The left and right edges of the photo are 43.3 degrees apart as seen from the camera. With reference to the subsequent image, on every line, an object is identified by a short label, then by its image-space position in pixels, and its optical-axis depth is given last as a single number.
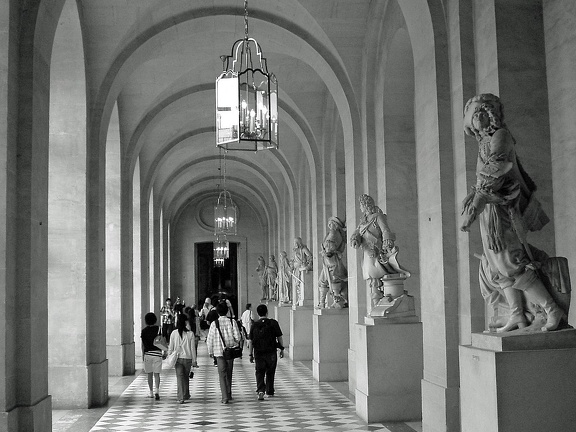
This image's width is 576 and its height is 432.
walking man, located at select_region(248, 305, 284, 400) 11.52
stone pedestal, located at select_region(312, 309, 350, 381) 13.80
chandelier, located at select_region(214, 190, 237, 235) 25.98
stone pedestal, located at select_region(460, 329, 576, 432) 4.74
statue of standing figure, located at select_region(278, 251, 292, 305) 22.61
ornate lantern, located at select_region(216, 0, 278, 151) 8.02
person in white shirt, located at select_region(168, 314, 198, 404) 11.27
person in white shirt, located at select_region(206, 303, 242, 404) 10.93
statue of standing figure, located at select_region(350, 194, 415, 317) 9.31
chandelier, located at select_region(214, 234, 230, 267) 30.02
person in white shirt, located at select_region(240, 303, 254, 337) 18.17
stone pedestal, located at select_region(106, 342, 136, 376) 15.21
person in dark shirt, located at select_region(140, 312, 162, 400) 11.56
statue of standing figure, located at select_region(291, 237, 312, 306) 17.86
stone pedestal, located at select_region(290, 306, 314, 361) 17.56
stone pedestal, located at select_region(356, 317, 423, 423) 9.16
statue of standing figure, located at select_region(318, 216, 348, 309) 13.62
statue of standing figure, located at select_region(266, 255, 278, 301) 28.22
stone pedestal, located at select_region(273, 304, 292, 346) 21.79
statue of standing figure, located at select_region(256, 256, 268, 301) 30.14
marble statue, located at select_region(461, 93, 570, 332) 4.95
